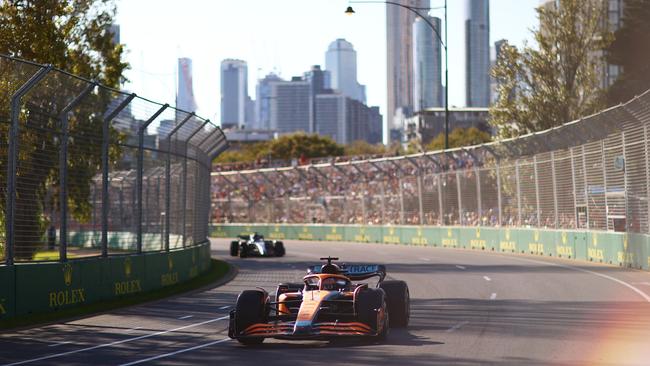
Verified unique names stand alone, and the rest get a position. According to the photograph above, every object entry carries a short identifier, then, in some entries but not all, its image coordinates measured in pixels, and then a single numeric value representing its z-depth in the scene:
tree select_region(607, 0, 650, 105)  65.62
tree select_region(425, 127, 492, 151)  162.62
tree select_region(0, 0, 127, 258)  20.77
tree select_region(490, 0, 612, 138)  57.62
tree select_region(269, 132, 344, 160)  169.85
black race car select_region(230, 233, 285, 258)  46.38
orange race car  15.17
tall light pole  56.07
